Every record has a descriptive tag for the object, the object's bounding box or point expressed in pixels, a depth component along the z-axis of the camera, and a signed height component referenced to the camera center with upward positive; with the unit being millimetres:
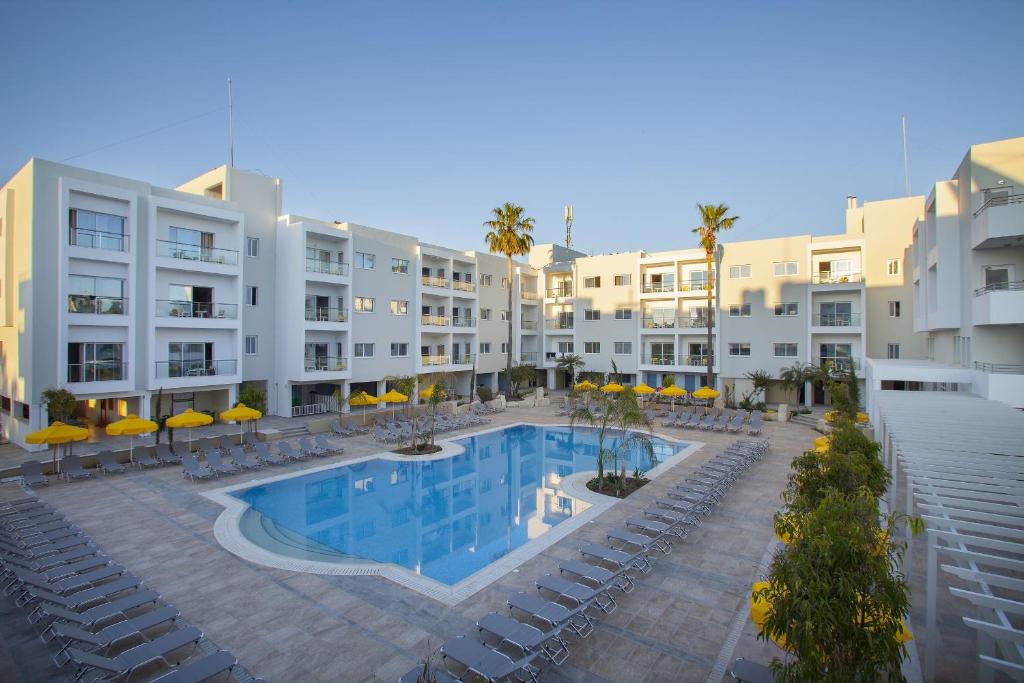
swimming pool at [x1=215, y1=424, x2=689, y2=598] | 12383 -4934
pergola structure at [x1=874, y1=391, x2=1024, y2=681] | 5363 -2078
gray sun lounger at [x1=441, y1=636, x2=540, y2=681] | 6590 -4191
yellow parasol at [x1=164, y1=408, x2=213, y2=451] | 18516 -2819
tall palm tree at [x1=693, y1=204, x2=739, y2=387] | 30812 +7338
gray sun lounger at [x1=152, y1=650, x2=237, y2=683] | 6434 -4209
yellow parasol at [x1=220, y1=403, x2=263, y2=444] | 19953 -2796
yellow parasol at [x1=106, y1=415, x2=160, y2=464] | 17047 -2856
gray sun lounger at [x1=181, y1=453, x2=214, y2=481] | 16827 -4222
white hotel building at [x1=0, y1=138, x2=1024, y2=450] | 19344 +2414
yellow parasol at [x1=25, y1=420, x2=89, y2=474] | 16016 -2936
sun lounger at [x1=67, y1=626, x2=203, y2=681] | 6578 -4201
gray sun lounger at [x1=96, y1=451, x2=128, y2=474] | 17172 -4149
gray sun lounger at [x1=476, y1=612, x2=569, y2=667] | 7230 -4181
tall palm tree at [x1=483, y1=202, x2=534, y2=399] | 34531 +7834
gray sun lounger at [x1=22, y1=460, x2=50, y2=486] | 15586 -4091
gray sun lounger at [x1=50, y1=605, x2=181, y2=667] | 7137 -4177
